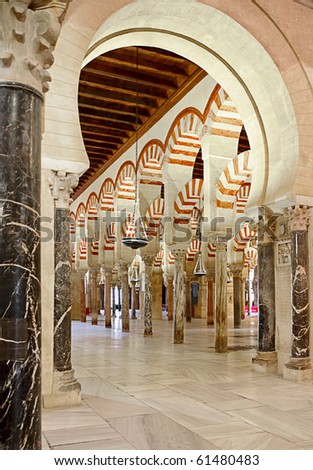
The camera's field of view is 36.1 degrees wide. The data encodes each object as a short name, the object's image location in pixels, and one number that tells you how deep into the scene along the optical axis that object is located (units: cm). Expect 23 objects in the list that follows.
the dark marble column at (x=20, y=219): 170
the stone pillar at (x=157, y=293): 1455
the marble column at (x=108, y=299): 1160
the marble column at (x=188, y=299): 1431
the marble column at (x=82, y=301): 1422
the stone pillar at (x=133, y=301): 1594
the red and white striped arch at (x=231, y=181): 714
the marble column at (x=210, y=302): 1230
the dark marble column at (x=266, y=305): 494
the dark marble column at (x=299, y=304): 451
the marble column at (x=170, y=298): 1434
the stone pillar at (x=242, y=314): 1504
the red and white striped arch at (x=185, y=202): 807
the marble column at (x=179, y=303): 774
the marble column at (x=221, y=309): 657
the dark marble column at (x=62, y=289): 366
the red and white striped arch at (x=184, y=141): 767
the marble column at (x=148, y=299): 884
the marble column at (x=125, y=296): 1035
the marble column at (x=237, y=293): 1152
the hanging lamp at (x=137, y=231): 742
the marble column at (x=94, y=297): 1270
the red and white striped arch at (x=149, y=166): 900
